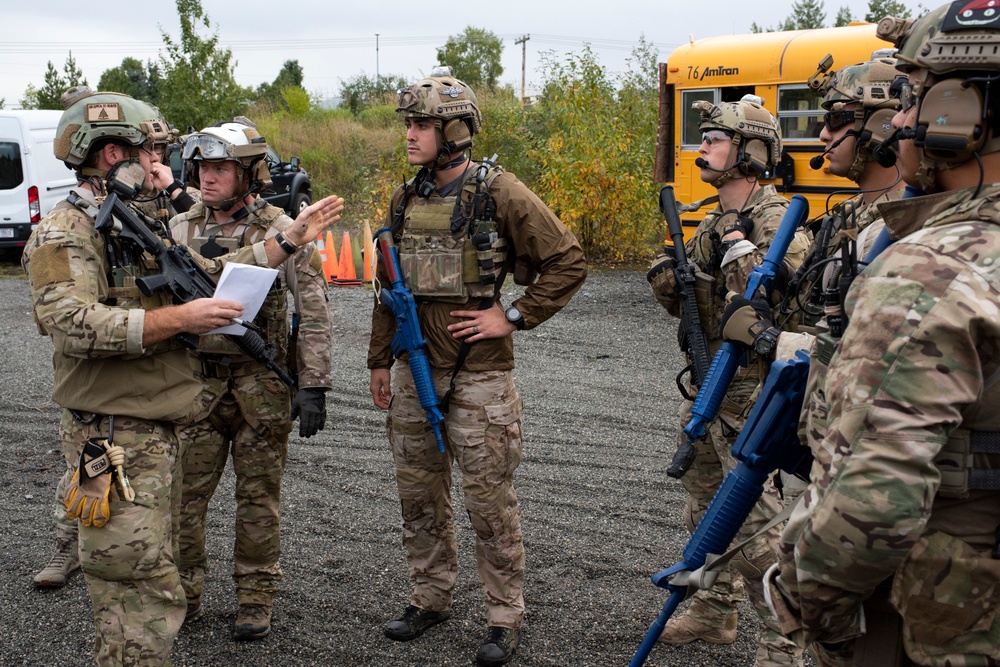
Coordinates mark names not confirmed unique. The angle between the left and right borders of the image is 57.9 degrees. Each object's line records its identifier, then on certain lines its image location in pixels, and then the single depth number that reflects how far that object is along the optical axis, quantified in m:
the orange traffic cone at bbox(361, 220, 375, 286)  13.07
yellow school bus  10.41
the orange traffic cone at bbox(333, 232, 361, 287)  13.34
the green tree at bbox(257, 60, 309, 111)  37.28
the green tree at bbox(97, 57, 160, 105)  27.30
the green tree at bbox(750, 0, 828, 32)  45.44
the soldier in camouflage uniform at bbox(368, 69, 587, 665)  3.93
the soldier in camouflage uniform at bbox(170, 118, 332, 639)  4.05
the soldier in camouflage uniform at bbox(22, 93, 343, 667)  3.09
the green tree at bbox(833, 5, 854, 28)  42.51
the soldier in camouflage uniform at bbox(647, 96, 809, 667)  3.80
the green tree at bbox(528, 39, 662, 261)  13.48
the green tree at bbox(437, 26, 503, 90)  38.25
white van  14.76
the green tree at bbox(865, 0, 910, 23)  37.00
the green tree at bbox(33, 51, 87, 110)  22.97
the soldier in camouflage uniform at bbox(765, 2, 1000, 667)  1.71
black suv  13.09
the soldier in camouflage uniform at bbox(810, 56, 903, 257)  3.41
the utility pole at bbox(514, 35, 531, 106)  47.03
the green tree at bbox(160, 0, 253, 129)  18.59
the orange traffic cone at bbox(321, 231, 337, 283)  13.40
